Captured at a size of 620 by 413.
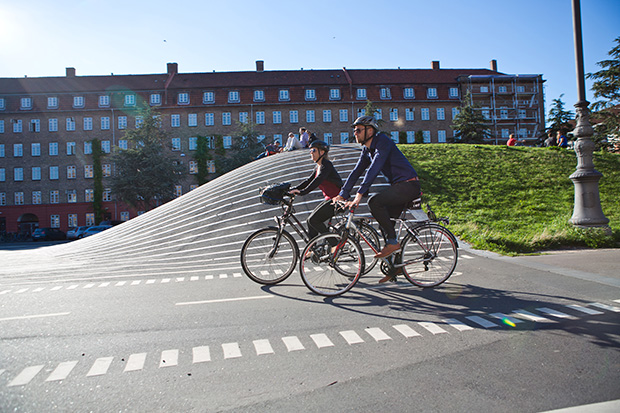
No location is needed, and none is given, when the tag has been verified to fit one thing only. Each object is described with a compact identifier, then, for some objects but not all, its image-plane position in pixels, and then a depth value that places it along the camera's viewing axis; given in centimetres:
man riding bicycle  564
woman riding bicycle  627
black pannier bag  652
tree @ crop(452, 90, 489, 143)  5044
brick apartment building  5712
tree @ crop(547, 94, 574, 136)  5675
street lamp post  1019
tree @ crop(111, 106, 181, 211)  4022
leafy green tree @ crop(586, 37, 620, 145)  3700
